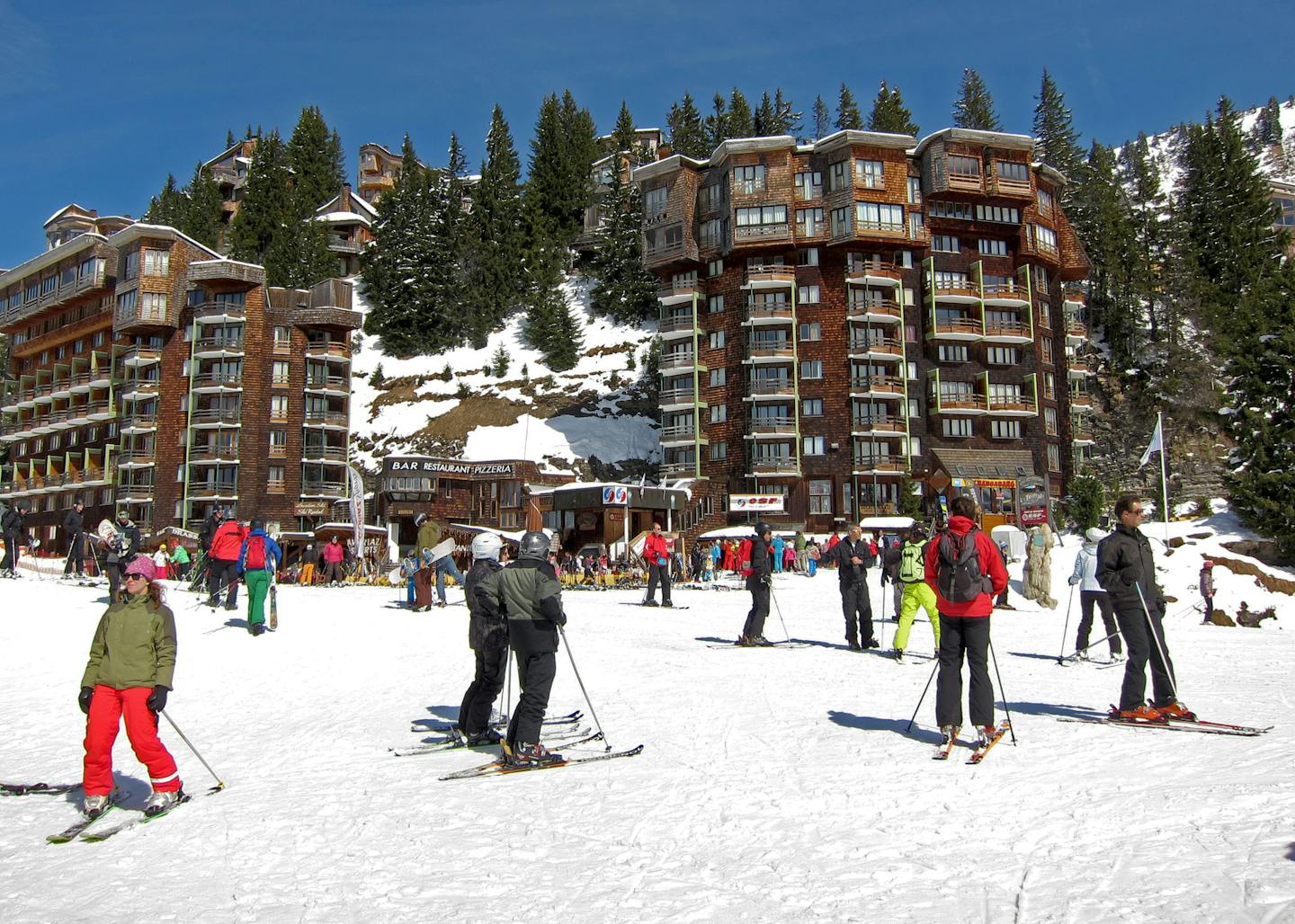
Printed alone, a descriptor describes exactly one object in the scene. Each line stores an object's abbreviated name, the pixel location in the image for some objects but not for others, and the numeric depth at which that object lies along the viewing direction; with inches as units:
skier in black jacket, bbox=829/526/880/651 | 610.2
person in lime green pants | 543.5
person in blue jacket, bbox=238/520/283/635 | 694.5
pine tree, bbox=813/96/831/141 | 4584.2
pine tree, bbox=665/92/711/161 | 3432.6
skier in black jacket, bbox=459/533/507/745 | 351.3
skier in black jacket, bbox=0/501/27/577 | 1166.3
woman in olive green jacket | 282.5
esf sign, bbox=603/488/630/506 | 1732.3
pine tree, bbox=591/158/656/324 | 3129.9
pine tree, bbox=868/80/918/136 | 3415.4
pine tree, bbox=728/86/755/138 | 3393.2
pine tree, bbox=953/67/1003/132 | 3836.1
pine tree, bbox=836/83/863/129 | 3705.7
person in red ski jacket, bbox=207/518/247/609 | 788.6
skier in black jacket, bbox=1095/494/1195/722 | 353.1
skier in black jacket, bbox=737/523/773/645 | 608.4
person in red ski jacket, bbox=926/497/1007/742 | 320.5
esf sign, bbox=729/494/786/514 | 2170.3
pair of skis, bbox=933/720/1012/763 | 310.7
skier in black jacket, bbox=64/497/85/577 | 1141.1
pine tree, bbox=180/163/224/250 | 3459.6
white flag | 1307.8
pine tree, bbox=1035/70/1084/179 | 3705.7
